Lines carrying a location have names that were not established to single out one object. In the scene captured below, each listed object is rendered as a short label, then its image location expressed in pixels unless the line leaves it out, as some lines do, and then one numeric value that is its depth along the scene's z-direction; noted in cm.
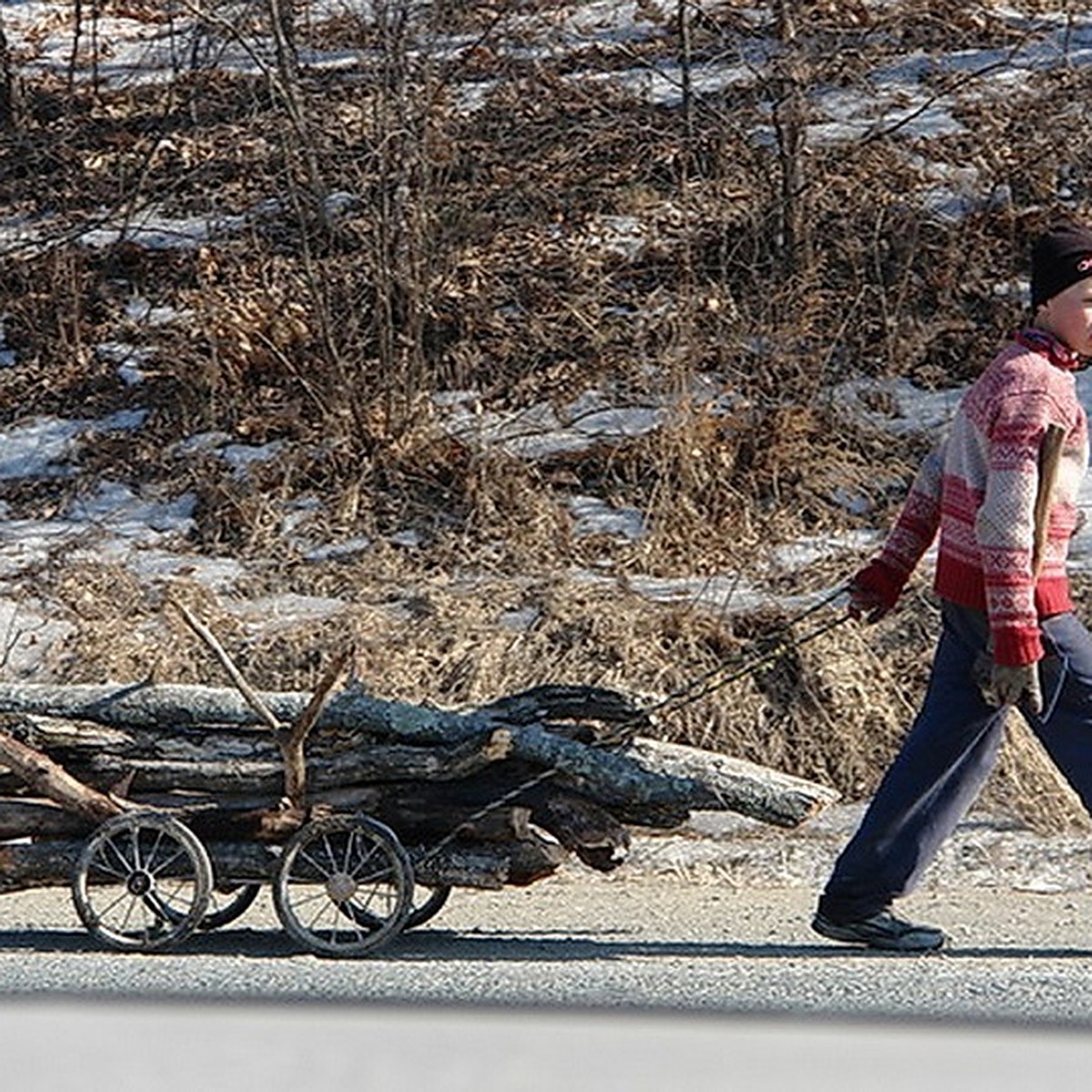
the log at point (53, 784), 1320
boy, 1168
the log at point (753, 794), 1282
